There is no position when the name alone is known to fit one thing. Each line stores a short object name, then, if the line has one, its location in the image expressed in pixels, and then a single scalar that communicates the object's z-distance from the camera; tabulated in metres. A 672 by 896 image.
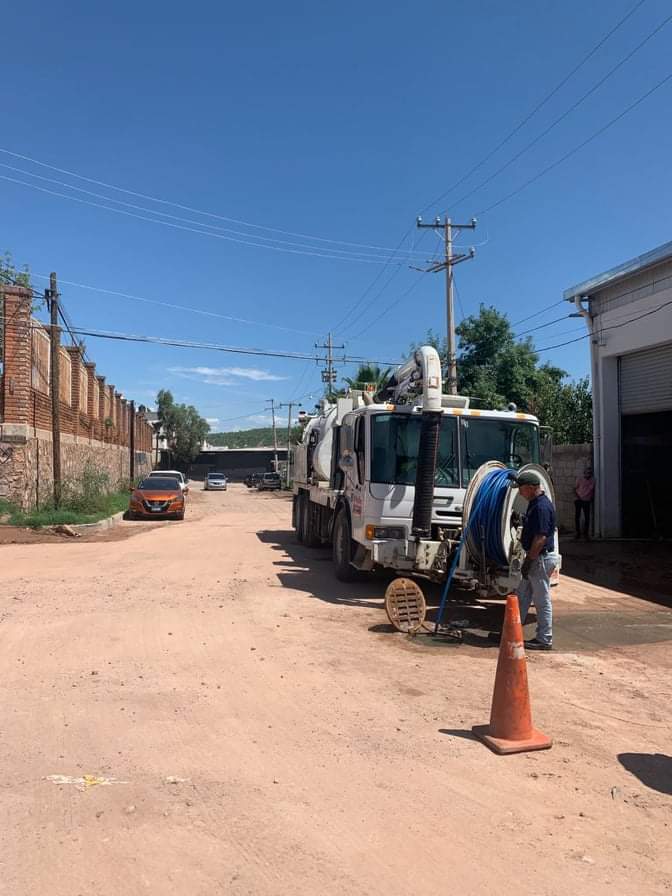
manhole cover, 7.72
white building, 16.00
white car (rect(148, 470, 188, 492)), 26.37
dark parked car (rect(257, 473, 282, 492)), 57.91
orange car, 24.19
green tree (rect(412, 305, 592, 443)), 27.08
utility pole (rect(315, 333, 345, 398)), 54.62
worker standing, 7.23
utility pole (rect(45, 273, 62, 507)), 20.34
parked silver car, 58.92
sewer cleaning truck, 8.01
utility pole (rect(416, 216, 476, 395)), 24.11
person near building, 16.23
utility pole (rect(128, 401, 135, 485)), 44.60
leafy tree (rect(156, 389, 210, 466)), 84.94
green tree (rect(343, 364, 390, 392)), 34.09
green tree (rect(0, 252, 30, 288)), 26.65
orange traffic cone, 4.57
